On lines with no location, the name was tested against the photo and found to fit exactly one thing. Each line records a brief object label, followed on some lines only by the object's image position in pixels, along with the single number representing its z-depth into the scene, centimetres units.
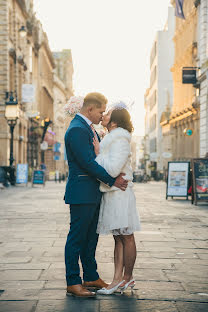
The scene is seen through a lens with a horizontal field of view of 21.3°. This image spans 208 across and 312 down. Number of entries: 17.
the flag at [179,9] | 3048
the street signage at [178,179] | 1843
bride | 490
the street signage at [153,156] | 7276
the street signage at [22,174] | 3052
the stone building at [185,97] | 3859
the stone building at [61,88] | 8362
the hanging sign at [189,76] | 3062
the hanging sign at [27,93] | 3481
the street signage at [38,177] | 3017
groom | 486
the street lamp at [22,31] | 3028
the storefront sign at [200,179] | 1611
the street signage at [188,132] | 3851
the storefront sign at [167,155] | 5131
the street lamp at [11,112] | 2744
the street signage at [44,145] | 4697
